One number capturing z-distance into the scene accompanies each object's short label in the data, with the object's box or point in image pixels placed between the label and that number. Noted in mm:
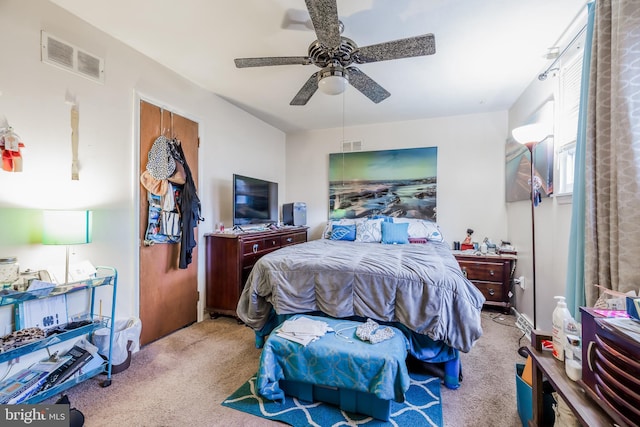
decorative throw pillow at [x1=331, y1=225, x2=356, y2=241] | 3670
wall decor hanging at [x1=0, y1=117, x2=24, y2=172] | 1575
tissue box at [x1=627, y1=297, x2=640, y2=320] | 889
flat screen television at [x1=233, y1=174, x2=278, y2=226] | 3168
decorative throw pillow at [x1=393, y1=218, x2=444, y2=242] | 3564
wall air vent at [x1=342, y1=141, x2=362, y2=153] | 4357
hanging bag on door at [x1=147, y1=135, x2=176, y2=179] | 2451
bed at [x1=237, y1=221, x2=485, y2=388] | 1749
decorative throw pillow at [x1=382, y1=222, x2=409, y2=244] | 3404
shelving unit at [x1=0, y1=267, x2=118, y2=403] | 1441
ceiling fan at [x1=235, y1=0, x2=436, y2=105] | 1437
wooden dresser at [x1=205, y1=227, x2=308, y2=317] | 2910
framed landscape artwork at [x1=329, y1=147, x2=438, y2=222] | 3988
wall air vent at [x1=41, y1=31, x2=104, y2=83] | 1788
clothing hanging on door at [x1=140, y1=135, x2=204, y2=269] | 2457
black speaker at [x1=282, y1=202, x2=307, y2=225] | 4277
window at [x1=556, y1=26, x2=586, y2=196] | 1964
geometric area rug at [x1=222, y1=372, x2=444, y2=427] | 1521
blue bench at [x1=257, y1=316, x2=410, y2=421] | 1484
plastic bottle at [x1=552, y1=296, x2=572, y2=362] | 1218
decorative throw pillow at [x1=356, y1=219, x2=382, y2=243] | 3537
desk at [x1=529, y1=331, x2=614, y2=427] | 920
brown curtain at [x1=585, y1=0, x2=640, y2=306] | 1162
